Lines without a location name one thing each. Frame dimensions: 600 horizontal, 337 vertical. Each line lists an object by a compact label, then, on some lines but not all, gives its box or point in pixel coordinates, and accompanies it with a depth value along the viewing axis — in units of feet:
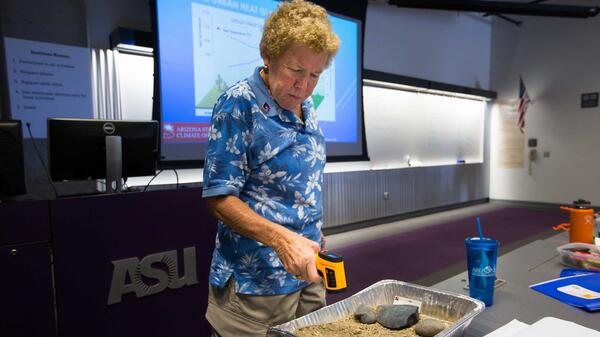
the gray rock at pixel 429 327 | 2.26
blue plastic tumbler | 2.90
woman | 2.57
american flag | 20.03
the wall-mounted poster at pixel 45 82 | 8.01
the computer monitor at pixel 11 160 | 5.48
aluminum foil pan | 2.26
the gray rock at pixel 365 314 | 2.50
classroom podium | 5.27
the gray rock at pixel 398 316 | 2.40
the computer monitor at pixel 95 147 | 5.98
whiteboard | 15.38
